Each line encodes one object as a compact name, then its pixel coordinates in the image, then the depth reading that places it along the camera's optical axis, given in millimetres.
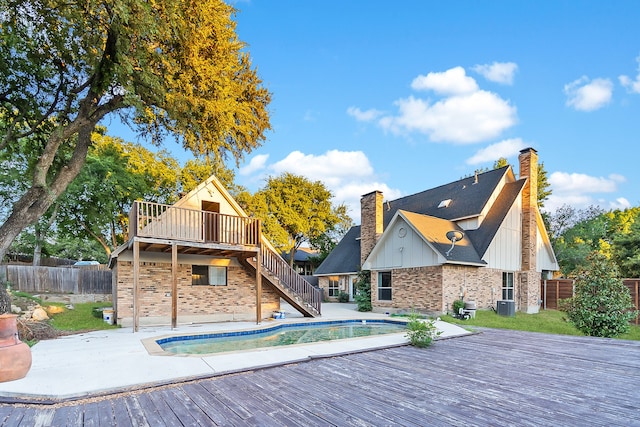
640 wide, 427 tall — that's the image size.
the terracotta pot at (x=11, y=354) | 4797
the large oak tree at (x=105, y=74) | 9062
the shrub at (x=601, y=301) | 9703
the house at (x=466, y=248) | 15227
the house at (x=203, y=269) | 11430
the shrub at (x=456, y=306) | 14453
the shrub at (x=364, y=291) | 18234
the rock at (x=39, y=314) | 11127
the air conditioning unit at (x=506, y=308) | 15266
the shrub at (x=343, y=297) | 23141
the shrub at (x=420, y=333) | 7902
